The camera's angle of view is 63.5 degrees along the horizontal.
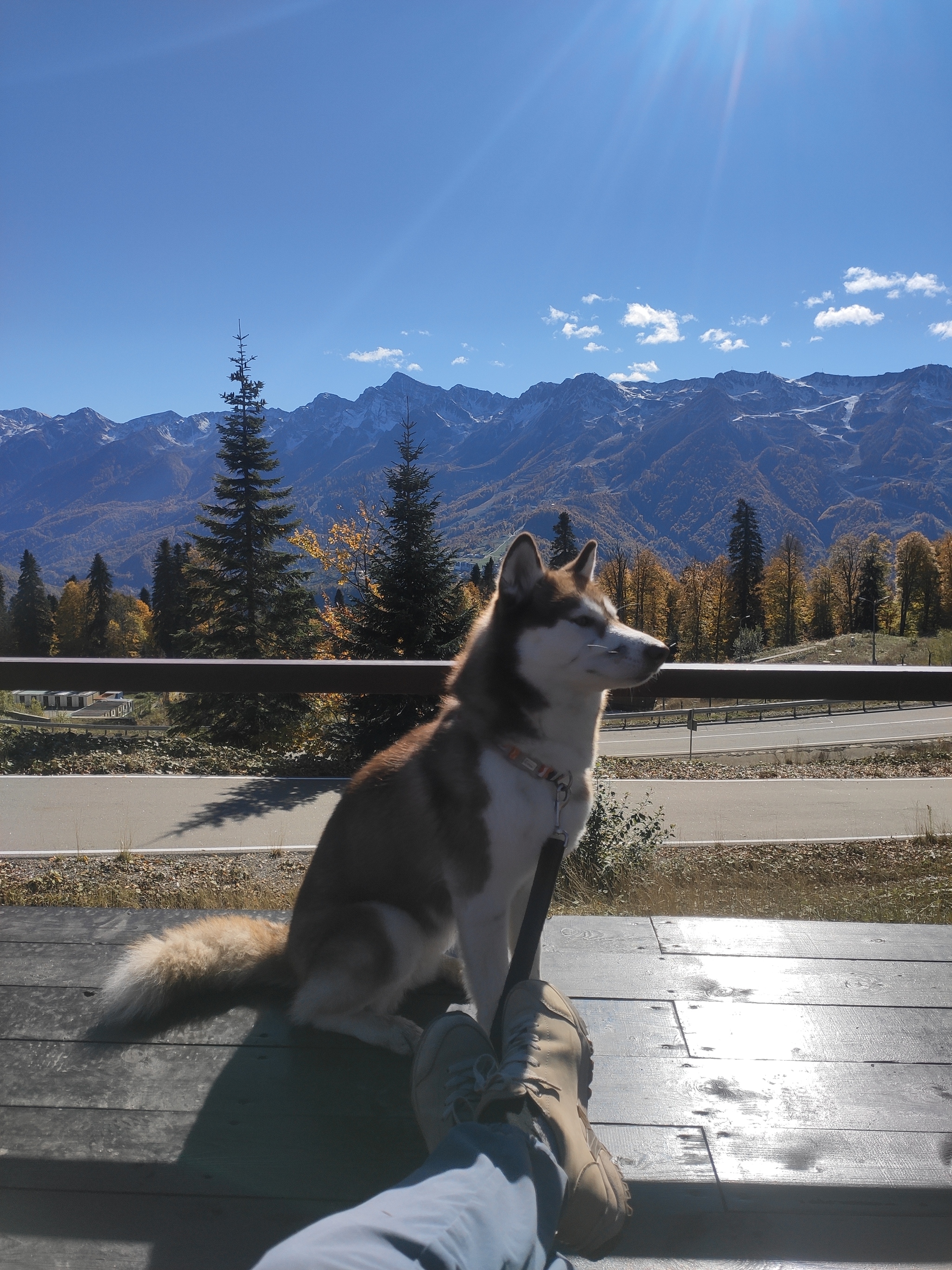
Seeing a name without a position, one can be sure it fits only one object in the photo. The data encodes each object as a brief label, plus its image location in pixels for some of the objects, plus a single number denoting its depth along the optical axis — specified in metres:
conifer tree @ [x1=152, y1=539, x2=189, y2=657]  65.50
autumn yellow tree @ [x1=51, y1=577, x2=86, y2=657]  80.31
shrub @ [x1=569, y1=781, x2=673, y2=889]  6.43
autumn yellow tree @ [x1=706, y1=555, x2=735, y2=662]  69.38
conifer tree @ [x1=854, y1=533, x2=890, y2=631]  64.69
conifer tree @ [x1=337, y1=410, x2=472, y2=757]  14.94
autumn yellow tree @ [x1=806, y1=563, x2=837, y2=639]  69.38
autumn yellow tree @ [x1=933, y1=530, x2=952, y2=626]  63.71
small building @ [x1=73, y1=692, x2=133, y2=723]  44.59
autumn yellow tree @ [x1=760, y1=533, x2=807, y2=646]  69.00
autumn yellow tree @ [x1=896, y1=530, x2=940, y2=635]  63.66
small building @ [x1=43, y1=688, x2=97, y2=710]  51.91
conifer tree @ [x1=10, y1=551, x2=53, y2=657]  74.50
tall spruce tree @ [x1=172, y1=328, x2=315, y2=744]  24.94
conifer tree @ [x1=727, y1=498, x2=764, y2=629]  70.50
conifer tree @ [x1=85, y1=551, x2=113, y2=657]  76.75
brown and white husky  2.10
